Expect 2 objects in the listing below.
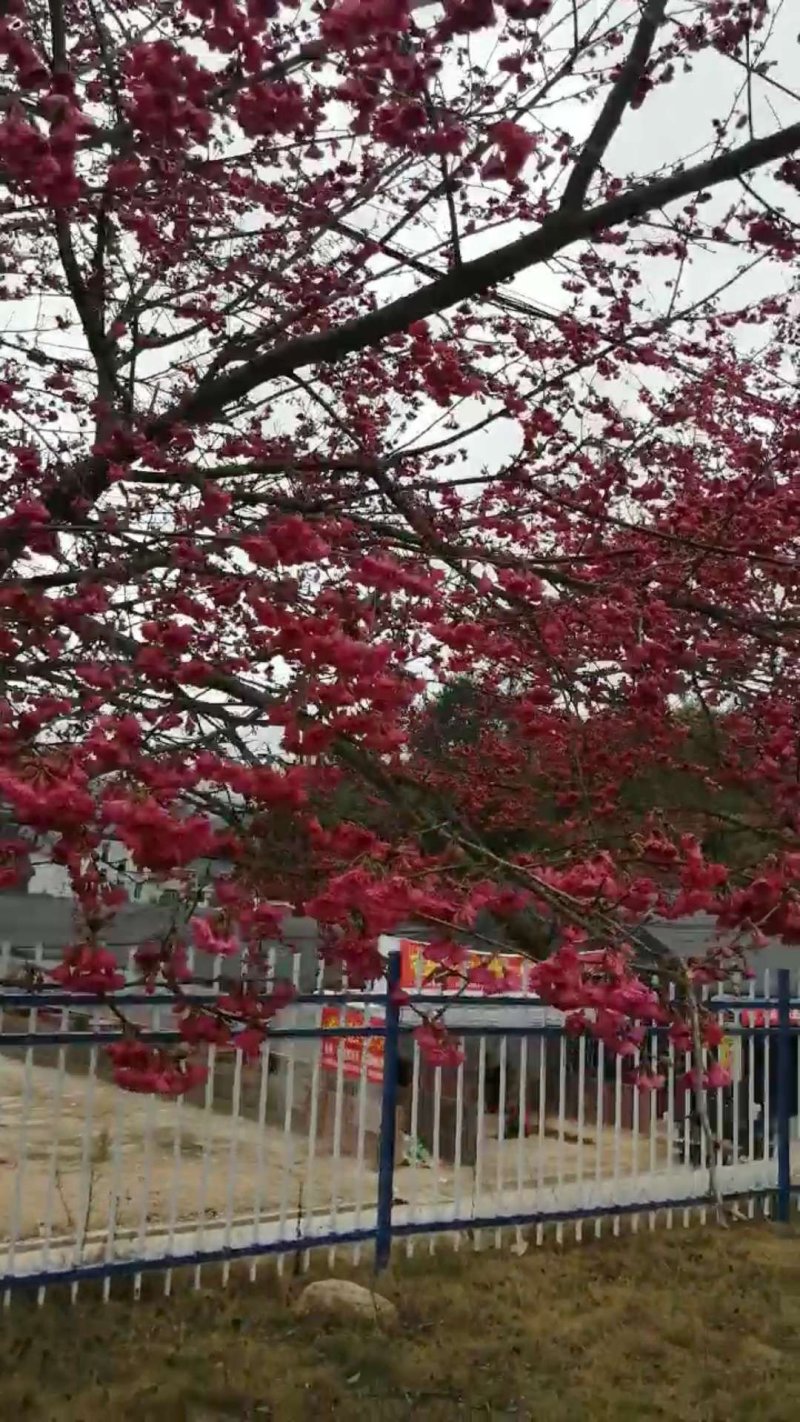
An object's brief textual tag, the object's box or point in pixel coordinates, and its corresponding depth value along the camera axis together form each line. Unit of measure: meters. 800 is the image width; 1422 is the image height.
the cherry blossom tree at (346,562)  2.69
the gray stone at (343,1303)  5.12
